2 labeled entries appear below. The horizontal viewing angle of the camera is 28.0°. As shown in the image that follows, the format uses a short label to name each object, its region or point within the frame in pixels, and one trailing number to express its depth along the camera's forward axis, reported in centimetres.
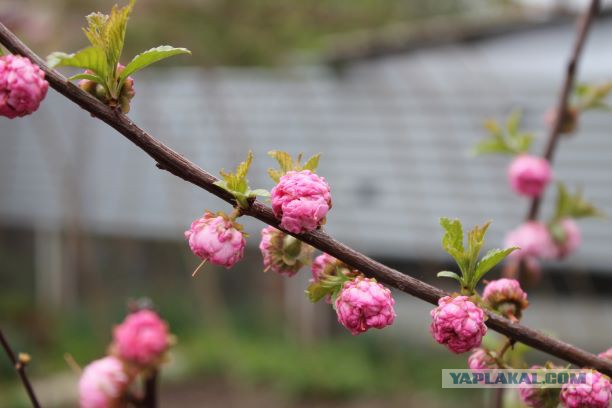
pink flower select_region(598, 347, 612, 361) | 34
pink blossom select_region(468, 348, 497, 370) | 34
